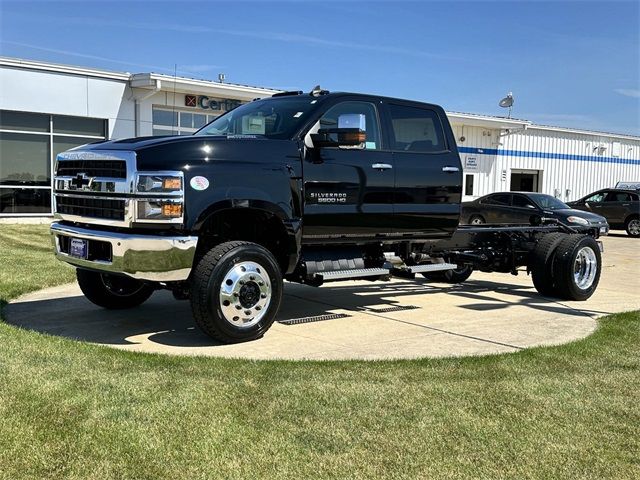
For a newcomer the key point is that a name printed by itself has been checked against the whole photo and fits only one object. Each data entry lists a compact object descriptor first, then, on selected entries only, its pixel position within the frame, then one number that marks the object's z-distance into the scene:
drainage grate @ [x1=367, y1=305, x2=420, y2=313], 8.04
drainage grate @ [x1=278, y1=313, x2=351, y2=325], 7.25
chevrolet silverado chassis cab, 5.69
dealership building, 19.75
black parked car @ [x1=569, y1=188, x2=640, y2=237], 24.36
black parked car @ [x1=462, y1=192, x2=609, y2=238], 18.15
